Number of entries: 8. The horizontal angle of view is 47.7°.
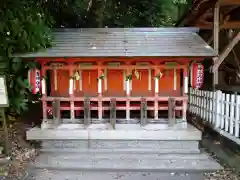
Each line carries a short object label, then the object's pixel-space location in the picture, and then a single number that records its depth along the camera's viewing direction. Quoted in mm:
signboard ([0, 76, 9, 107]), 6035
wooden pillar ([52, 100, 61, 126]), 7327
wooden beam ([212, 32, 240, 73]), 8188
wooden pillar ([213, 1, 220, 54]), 8047
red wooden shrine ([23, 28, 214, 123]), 7180
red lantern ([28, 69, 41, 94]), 7113
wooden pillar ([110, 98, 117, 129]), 7270
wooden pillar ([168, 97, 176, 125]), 7316
